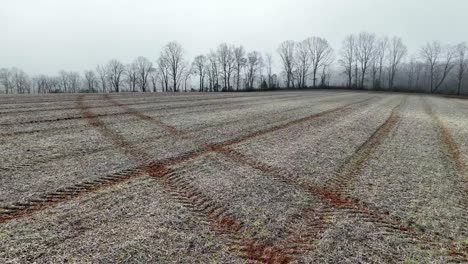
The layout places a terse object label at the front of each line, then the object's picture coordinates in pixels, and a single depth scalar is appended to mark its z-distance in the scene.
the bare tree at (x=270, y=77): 89.49
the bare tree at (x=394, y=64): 97.69
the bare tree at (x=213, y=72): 101.96
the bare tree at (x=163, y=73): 102.19
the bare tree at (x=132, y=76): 106.19
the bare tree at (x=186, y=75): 106.62
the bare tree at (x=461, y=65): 78.41
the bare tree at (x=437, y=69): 87.88
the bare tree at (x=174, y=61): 102.55
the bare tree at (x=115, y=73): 111.69
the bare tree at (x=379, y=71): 91.41
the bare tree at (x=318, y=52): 99.81
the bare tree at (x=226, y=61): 100.94
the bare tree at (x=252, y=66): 100.88
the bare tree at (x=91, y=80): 125.06
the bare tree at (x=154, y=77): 106.52
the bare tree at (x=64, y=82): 130.88
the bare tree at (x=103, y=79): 121.46
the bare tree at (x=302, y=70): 96.87
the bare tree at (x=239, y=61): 101.44
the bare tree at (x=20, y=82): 126.56
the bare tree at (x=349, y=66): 95.92
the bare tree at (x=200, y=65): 105.38
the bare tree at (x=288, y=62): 98.97
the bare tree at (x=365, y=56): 98.68
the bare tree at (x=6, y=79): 126.19
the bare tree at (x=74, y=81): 131.88
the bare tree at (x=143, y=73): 105.12
